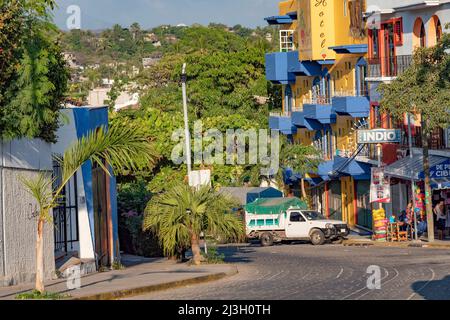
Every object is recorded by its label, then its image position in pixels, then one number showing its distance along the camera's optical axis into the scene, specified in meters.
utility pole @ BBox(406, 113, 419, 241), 46.07
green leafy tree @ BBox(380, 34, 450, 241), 42.88
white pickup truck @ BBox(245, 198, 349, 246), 49.38
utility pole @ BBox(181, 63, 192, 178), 41.69
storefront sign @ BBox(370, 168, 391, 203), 50.75
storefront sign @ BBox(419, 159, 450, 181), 46.12
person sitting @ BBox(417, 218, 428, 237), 47.69
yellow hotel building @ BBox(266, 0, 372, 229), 60.41
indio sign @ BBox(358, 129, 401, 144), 50.22
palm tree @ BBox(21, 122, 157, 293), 22.47
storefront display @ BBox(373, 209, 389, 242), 48.70
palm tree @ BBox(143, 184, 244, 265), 31.31
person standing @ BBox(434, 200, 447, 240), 47.28
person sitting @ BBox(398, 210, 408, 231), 48.37
